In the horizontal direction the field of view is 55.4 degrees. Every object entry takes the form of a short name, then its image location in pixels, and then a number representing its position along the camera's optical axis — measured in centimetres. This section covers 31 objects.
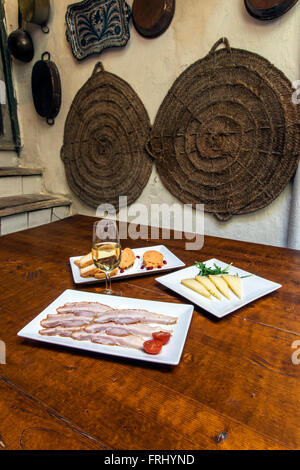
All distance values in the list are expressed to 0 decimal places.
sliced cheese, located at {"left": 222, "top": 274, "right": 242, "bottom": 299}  73
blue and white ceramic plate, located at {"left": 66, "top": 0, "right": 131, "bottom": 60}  195
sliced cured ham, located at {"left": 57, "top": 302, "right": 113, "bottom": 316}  62
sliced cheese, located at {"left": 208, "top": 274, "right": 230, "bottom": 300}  73
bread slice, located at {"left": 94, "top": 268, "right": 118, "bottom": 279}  83
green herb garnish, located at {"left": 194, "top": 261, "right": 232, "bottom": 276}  83
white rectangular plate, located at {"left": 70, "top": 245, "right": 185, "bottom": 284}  82
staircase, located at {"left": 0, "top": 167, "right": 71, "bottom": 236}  209
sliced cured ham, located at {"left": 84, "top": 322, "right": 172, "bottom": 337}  56
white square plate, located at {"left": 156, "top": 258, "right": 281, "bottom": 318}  67
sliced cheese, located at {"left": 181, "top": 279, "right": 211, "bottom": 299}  73
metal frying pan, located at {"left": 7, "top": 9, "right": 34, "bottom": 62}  240
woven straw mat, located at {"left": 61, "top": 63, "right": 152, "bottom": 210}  205
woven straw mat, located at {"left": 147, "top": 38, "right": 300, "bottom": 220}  151
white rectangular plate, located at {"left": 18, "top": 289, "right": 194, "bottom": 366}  51
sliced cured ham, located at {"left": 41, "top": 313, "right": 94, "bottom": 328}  59
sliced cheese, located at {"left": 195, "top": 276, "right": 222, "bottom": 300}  73
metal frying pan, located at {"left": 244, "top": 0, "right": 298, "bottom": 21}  140
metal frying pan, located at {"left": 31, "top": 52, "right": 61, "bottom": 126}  238
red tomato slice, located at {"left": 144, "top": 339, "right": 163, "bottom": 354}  51
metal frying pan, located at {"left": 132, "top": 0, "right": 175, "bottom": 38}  176
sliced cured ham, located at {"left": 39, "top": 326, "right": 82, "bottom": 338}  57
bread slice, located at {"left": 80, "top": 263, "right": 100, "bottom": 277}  82
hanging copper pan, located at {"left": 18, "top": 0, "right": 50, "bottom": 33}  225
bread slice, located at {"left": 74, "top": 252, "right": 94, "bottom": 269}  85
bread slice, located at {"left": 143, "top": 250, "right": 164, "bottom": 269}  90
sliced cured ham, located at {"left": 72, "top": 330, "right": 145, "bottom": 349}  54
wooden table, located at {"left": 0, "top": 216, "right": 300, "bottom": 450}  38
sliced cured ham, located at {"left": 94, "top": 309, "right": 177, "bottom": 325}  60
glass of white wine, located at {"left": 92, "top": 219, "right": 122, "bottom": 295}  73
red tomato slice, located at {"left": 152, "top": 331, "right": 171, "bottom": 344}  54
